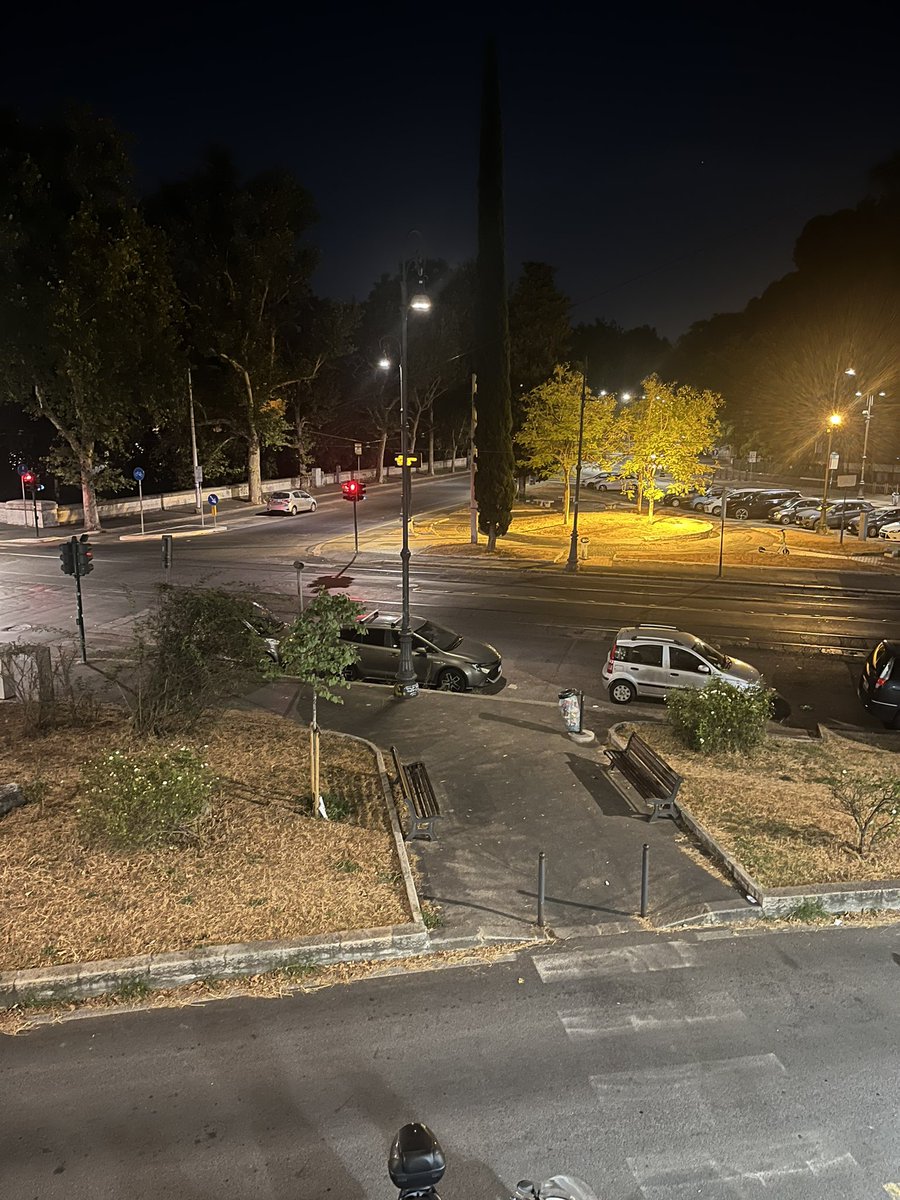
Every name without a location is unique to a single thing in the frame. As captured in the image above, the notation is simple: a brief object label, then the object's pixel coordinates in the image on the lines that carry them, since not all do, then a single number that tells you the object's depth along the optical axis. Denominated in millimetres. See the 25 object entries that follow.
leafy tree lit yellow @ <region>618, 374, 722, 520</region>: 41469
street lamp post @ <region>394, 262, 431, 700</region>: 14852
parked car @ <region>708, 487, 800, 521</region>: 48500
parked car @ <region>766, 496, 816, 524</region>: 45406
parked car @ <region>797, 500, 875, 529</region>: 42150
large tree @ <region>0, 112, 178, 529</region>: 36125
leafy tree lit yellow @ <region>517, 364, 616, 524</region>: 42469
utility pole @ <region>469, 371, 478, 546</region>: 35531
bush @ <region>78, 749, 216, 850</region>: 8781
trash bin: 13031
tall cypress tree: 32875
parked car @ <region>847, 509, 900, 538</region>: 40531
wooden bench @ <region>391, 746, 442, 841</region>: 9719
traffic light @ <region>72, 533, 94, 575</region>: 18212
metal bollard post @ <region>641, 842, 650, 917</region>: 7988
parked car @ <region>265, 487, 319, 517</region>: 49500
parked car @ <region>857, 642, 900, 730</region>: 14531
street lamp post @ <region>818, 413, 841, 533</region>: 36750
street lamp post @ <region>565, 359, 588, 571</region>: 31297
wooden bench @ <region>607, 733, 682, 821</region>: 10172
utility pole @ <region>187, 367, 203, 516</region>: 44531
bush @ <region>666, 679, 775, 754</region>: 12172
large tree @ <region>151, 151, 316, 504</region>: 45812
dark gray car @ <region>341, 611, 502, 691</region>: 16625
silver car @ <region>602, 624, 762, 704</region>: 15641
